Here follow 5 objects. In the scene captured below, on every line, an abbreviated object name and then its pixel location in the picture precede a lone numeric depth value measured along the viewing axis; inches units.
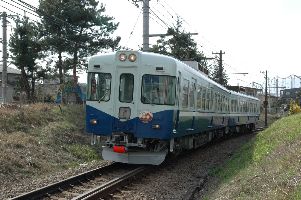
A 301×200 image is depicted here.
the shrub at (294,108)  2007.3
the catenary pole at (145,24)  746.2
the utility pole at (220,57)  1842.3
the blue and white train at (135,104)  503.8
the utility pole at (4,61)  1064.3
